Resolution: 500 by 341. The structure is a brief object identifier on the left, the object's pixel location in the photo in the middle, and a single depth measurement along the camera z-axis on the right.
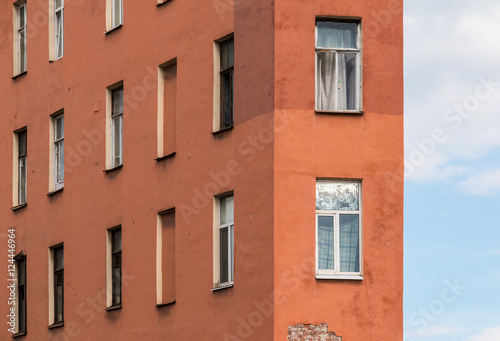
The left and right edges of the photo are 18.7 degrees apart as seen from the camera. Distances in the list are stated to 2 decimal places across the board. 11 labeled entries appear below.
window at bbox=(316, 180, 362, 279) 32.09
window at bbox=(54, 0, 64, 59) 41.97
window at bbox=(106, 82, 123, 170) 38.47
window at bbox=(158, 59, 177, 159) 36.28
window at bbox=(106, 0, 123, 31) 39.19
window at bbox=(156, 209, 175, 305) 35.66
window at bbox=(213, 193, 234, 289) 33.50
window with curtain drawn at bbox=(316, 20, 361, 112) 32.81
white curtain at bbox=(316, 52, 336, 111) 32.78
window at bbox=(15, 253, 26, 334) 42.81
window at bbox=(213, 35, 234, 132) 34.21
